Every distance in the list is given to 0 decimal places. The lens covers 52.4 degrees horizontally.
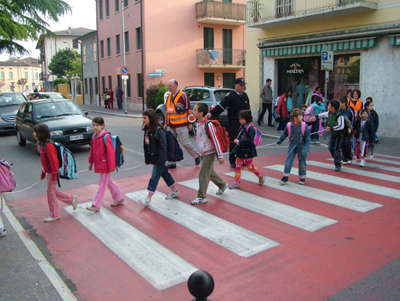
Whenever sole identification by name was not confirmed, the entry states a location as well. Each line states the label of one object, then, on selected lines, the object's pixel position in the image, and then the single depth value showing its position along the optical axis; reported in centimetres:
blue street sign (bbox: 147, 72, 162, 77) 2909
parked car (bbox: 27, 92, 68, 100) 1977
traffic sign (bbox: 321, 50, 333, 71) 1320
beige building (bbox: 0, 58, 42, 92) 11256
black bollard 264
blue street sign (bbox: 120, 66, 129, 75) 2666
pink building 3103
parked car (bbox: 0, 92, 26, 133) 1619
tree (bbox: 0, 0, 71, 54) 2067
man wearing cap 835
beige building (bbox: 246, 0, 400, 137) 1400
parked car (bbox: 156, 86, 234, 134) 1473
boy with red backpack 640
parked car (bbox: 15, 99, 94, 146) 1126
